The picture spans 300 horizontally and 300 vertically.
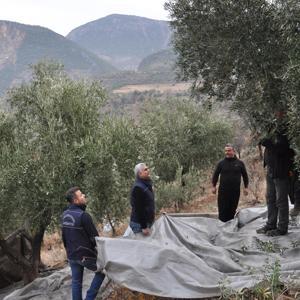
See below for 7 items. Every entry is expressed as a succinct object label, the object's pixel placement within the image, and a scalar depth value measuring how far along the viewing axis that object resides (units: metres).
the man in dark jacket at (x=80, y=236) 7.97
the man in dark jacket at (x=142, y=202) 8.78
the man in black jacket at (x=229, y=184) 11.48
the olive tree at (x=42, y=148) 11.34
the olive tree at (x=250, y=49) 8.31
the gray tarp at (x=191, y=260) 7.43
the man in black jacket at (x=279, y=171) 9.19
